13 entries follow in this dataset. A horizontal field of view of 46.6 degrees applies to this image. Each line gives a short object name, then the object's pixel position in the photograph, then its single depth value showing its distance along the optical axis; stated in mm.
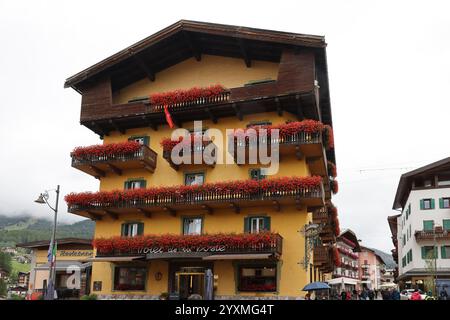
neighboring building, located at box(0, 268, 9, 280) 70850
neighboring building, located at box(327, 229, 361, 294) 91025
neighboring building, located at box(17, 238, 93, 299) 37062
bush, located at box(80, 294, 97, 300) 25797
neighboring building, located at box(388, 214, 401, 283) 96188
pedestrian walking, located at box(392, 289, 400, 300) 30255
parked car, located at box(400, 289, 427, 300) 52731
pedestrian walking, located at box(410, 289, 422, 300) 24564
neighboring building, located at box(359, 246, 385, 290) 127575
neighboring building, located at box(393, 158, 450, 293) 57094
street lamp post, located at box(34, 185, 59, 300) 24891
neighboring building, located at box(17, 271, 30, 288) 72938
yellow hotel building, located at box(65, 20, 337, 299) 25891
